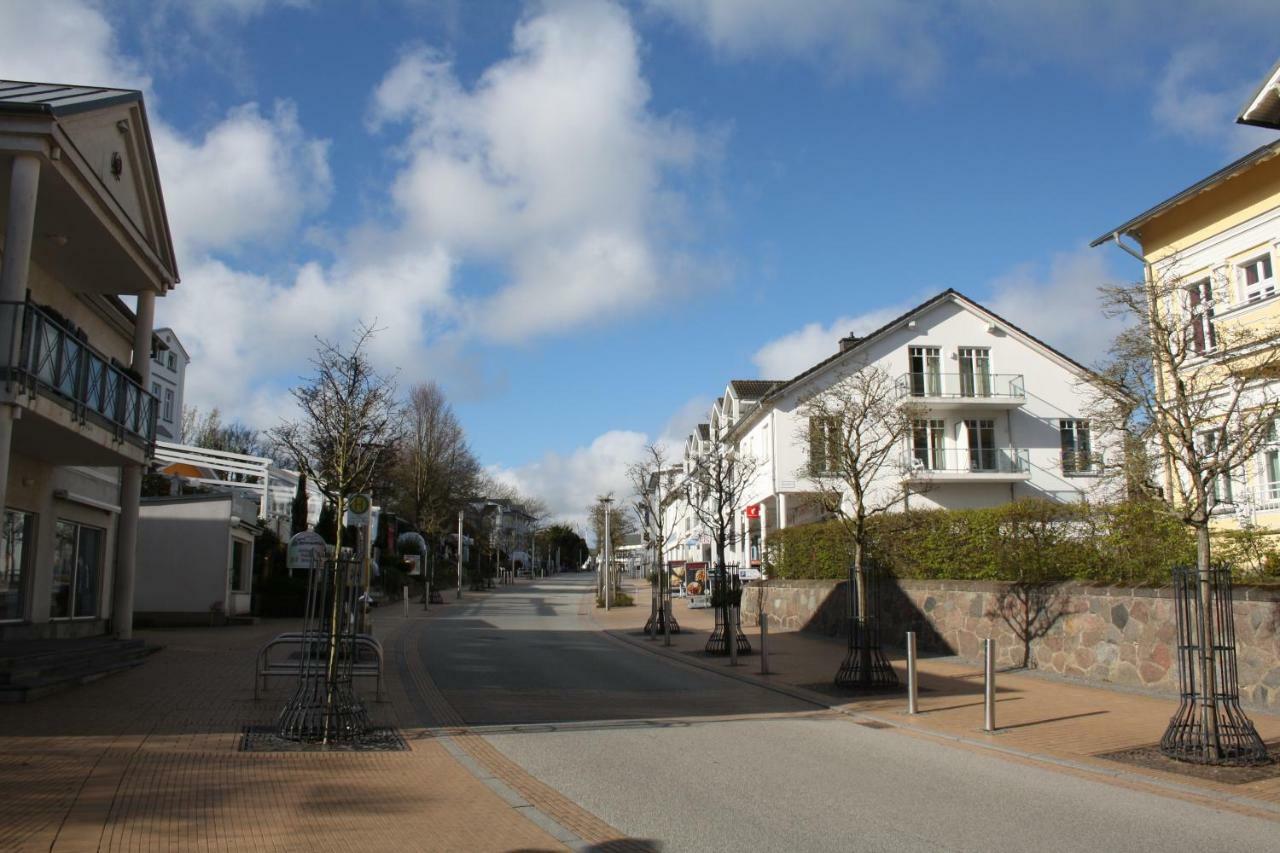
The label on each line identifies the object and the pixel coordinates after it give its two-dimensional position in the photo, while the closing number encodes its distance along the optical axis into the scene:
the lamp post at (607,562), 41.11
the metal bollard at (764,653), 18.22
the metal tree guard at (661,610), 25.69
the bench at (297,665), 11.35
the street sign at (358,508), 13.58
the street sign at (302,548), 30.08
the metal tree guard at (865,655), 15.73
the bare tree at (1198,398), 9.94
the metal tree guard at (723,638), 20.67
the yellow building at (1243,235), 19.09
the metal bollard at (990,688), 11.66
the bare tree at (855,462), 15.91
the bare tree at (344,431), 13.72
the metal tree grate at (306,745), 10.02
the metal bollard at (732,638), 20.22
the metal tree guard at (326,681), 10.48
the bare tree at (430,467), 61.62
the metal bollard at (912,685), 12.86
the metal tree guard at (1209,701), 9.61
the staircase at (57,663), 12.65
